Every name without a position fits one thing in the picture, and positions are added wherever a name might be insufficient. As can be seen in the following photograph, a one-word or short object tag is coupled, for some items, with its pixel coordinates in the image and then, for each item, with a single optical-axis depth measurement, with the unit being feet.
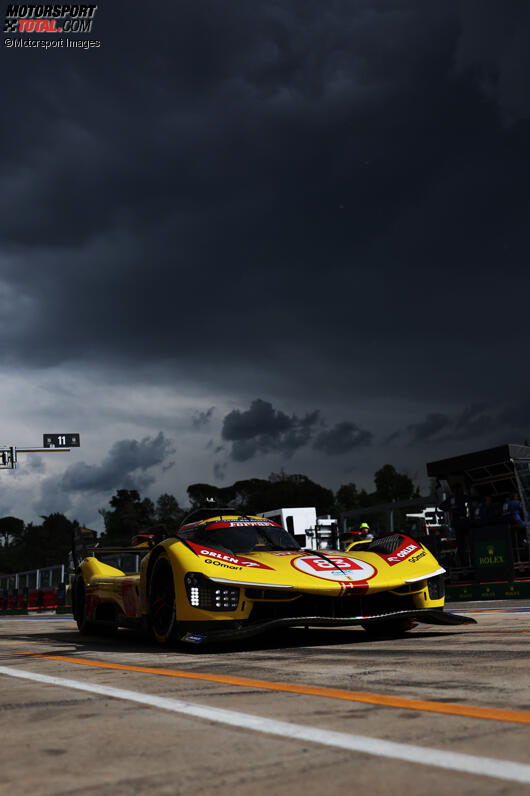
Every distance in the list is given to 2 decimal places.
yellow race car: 21.22
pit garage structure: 54.49
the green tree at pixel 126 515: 440.04
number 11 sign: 120.37
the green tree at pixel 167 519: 372.25
